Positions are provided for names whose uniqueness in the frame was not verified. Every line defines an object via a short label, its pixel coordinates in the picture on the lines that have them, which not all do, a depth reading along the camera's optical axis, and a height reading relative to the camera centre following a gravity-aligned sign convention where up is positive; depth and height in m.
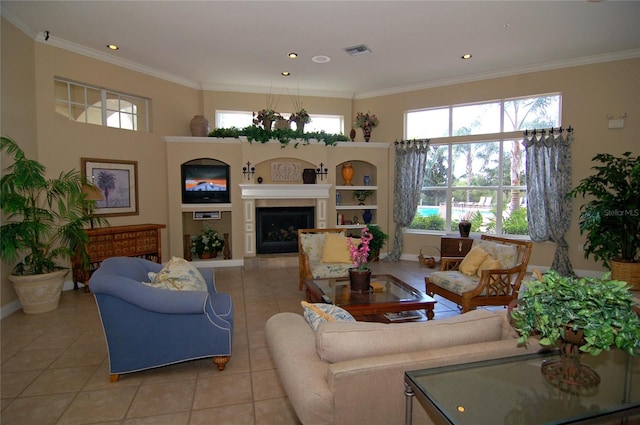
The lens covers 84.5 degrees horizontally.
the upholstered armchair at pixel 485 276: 3.56 -0.87
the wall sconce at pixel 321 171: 6.99 +0.53
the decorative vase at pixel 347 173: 7.31 +0.51
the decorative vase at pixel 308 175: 6.95 +0.45
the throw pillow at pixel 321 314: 1.97 -0.67
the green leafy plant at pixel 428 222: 7.01 -0.51
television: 6.55 +0.28
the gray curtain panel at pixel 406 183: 6.88 +0.29
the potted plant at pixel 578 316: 1.31 -0.46
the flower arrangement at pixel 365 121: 7.23 +1.57
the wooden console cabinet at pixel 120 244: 4.93 -0.67
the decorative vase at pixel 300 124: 6.84 +1.44
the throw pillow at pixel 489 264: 3.73 -0.73
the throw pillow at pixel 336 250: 4.73 -0.71
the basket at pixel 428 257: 6.53 -1.15
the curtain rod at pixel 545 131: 5.64 +1.07
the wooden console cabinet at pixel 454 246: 6.08 -0.85
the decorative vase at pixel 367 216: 7.36 -0.39
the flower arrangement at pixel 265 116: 6.64 +1.55
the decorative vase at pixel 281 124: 6.76 +1.43
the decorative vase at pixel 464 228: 6.23 -0.55
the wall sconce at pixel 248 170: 6.62 +0.52
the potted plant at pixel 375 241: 6.71 -0.83
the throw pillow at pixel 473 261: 3.95 -0.72
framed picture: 5.45 +0.26
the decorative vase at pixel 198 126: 6.55 +1.35
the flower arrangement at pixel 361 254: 3.63 -0.59
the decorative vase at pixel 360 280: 3.64 -0.86
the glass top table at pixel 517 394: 1.34 -0.82
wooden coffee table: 3.22 -0.98
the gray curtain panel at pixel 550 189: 5.66 +0.12
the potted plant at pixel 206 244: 6.61 -0.87
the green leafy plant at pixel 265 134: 6.52 +1.21
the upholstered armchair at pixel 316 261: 4.48 -0.85
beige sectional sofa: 1.50 -0.73
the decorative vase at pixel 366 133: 7.26 +1.33
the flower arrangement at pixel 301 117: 6.82 +1.57
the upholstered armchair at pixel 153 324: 2.52 -0.94
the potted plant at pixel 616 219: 4.66 -0.31
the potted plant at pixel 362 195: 7.58 +0.06
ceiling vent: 5.09 +2.18
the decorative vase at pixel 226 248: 6.80 -0.96
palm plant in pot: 3.72 -0.35
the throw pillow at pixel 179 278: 2.86 -0.67
